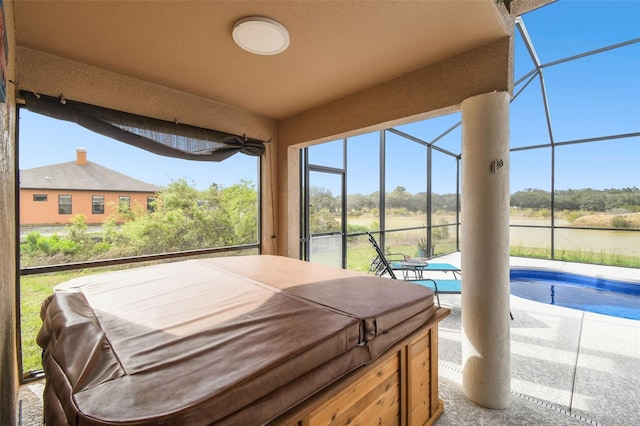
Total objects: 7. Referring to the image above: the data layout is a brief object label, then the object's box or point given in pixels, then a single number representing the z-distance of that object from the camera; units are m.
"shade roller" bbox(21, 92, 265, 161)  2.08
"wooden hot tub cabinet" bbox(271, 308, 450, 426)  1.00
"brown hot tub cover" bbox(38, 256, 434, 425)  0.75
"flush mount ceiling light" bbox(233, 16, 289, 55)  1.71
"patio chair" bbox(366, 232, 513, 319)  3.43
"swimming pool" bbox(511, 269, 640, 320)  4.25
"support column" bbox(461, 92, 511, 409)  1.87
